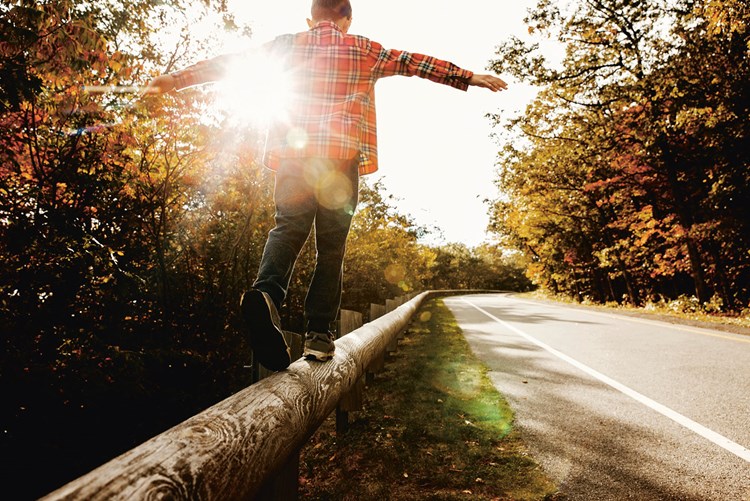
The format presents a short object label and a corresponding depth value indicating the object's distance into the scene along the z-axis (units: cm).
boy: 232
